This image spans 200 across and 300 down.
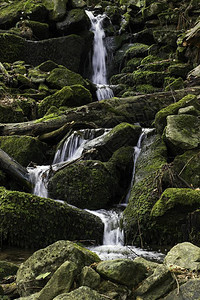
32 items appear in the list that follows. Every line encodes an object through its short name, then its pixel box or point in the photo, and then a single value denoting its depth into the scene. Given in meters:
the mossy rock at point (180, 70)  13.59
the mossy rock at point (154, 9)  19.89
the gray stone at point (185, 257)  2.87
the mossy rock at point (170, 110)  7.66
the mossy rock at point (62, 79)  14.02
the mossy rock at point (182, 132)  6.59
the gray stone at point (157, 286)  2.59
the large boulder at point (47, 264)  2.83
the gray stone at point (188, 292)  2.44
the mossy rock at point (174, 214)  4.73
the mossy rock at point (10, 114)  10.96
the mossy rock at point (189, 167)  5.97
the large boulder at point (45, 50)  17.42
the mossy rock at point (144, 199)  5.36
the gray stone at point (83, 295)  2.40
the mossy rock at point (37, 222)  5.30
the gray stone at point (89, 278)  2.66
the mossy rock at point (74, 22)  19.09
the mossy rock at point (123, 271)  2.69
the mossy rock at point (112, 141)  8.12
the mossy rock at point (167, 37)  16.09
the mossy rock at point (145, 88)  13.74
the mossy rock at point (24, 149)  8.48
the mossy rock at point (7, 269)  3.50
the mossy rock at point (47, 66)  16.09
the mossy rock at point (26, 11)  19.14
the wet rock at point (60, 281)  2.58
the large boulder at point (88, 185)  6.80
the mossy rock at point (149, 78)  14.04
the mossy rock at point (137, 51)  18.30
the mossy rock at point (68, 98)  11.44
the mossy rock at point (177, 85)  11.10
